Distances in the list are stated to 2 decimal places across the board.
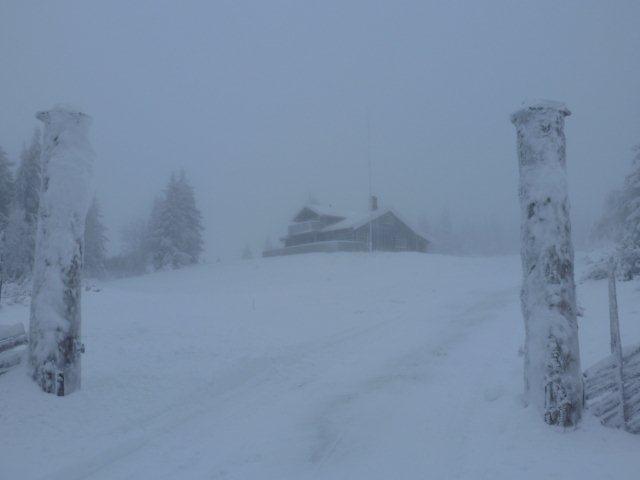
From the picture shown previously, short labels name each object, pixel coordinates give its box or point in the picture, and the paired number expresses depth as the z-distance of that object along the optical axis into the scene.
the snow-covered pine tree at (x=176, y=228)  49.91
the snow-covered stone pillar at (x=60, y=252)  7.13
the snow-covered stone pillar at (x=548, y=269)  5.72
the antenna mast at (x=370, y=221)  44.06
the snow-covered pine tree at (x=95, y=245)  51.91
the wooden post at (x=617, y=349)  5.46
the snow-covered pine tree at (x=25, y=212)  36.75
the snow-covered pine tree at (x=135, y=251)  54.66
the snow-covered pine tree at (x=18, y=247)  36.22
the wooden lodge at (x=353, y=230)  47.31
